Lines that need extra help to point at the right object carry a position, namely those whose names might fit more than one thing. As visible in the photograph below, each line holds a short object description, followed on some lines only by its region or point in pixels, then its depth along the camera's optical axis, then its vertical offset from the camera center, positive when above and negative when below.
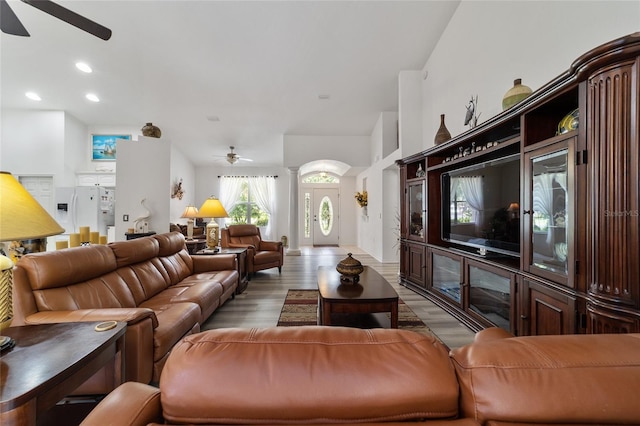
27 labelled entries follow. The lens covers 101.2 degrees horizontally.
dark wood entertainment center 1.26 +0.04
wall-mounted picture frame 6.38 +1.65
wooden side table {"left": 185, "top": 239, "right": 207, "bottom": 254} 4.52 -0.53
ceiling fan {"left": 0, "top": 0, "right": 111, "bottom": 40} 1.85 +1.49
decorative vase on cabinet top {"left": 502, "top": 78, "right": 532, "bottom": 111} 2.13 +1.01
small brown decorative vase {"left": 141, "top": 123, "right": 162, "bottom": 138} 4.14 +1.33
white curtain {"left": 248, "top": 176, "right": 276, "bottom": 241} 8.80 +0.83
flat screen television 2.31 +0.11
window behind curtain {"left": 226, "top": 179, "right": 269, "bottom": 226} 8.93 +0.16
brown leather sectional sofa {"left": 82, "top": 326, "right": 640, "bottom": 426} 0.51 -0.34
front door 9.25 +0.00
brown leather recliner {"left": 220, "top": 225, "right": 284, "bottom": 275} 4.60 -0.57
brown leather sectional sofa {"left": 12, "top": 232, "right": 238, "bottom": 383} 1.49 -0.57
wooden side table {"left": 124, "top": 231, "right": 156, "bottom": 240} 3.88 -0.30
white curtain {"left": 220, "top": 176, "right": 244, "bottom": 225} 8.85 +0.86
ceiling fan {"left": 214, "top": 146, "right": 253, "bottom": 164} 6.64 +1.48
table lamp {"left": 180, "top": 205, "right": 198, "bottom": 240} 5.75 -0.09
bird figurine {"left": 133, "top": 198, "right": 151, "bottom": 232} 4.01 -0.09
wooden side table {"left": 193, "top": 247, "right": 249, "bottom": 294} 3.73 -0.67
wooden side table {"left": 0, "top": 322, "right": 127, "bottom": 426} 0.80 -0.55
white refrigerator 5.36 +0.14
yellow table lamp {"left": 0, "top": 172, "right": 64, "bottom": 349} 0.96 -0.04
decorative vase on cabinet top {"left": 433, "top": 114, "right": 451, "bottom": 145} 3.38 +1.06
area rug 2.46 -1.11
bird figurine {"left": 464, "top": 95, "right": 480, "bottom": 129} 3.02 +1.19
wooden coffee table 2.18 -0.70
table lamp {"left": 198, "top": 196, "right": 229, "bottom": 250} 3.91 +0.02
